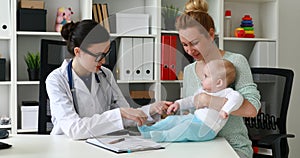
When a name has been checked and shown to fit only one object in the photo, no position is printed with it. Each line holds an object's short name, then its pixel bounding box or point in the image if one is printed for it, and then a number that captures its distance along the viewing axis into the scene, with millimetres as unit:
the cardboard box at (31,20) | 3047
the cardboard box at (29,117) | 3053
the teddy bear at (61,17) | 3225
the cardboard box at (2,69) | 3047
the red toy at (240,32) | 3660
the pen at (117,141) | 1550
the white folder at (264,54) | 3594
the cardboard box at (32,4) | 3060
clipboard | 1466
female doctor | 1537
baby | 1495
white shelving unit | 3012
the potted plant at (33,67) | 3115
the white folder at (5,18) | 3043
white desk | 1411
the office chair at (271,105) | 2697
